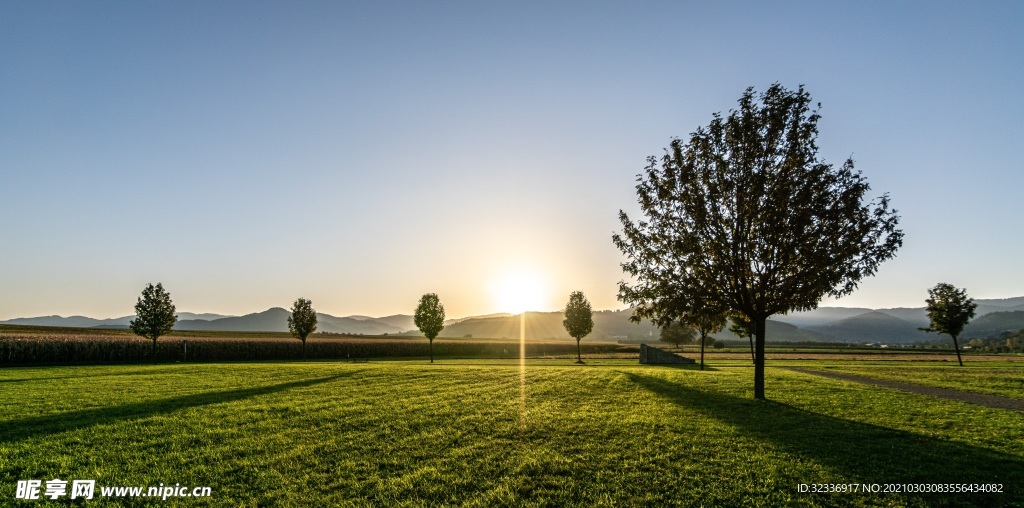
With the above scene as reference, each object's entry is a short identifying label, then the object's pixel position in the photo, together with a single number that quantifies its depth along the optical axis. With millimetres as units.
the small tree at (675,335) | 98625
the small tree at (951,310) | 46125
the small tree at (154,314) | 53594
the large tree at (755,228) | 16453
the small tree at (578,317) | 56656
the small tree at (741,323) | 20162
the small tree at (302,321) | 59312
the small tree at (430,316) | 55688
